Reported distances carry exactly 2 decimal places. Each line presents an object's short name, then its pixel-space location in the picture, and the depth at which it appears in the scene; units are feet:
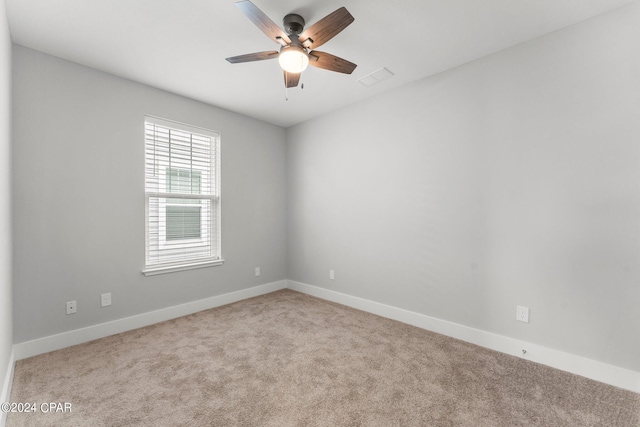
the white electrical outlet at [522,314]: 7.54
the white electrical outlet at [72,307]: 8.30
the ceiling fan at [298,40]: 5.64
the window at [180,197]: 10.21
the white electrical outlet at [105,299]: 8.92
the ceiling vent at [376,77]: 9.16
